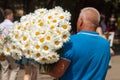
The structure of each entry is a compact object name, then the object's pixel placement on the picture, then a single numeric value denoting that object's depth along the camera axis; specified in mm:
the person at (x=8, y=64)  10034
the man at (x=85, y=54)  4027
